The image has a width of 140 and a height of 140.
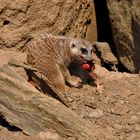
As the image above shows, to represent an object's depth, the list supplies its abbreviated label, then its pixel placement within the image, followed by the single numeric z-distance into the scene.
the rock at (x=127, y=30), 10.67
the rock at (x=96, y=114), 8.77
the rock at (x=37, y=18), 11.03
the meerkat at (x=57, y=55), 9.99
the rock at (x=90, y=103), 9.05
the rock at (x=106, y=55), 12.27
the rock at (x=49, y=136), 8.00
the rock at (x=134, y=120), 8.56
